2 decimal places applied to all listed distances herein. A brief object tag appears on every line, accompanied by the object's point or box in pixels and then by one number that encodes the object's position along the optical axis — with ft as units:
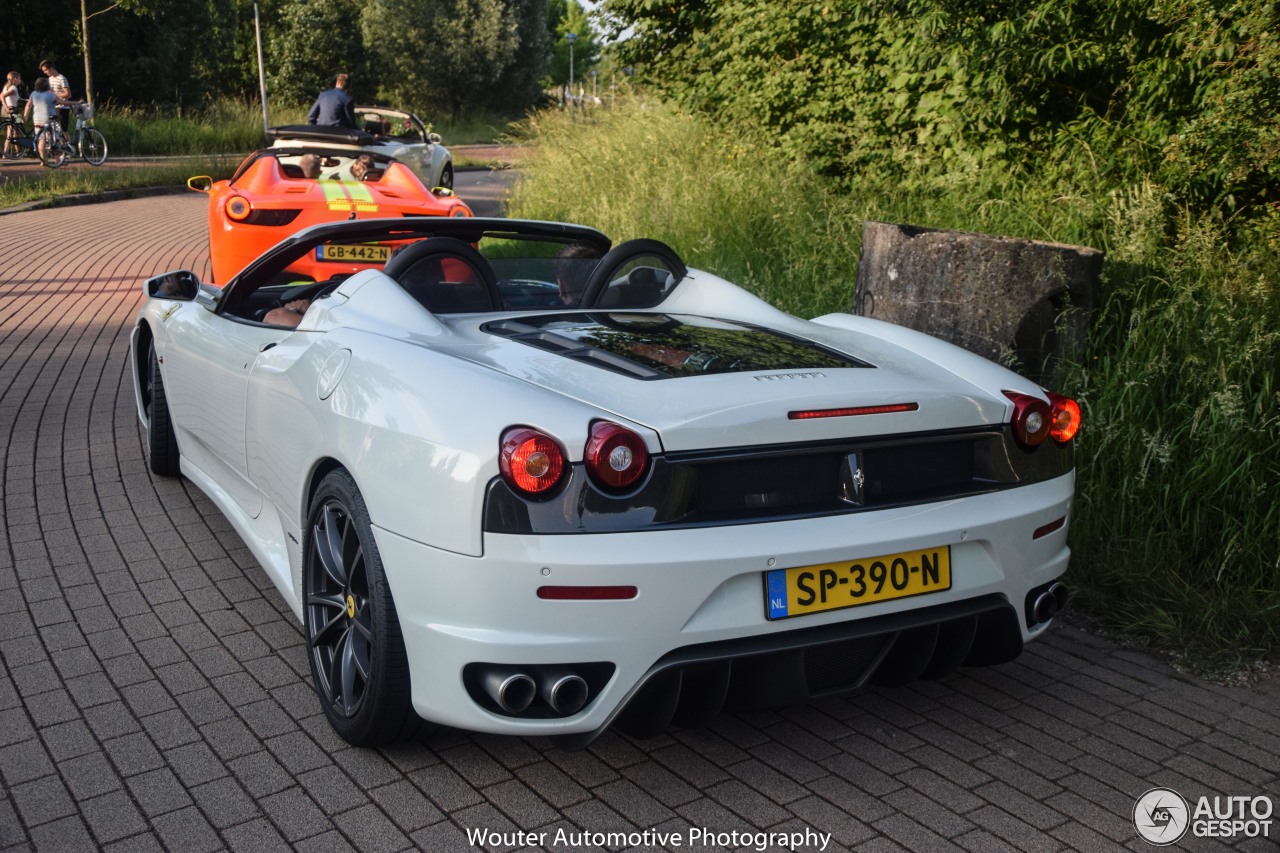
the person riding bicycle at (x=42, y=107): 76.79
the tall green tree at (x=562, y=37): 277.46
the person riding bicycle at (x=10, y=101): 81.56
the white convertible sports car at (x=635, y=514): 8.67
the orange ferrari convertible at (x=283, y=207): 29.25
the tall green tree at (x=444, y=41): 157.99
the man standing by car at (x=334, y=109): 55.06
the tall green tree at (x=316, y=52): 165.58
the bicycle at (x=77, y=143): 77.92
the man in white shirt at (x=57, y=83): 78.23
